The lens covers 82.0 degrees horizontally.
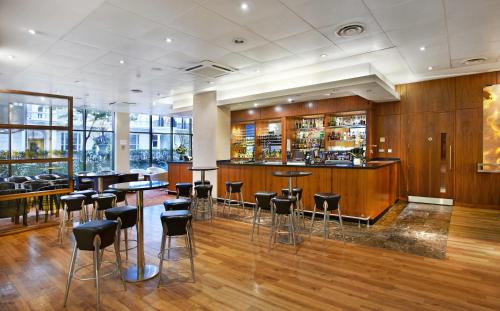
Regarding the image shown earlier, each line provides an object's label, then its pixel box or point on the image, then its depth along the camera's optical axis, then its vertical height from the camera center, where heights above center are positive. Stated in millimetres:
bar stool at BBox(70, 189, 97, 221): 4752 -699
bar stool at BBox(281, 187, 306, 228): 4999 -683
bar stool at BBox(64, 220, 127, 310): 2648 -783
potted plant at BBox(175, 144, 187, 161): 9930 +131
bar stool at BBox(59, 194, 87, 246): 4410 -764
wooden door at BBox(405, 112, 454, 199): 7094 +35
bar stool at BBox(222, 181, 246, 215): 6011 -673
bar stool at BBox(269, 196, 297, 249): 4070 -770
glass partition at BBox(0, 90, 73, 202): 5176 +271
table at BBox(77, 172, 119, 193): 5184 -428
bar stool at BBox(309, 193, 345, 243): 4299 -709
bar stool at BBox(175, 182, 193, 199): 5879 -722
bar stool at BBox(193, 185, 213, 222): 5667 -751
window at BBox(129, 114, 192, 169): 12133 +716
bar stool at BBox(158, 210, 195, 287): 3080 -765
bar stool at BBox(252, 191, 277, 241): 4438 -700
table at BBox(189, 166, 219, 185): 6098 -324
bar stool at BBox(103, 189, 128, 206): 5151 -745
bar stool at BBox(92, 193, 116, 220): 4285 -727
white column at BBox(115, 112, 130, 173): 11359 +523
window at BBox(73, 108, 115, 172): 10758 +571
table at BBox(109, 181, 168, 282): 3156 -1051
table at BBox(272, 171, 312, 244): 4438 -321
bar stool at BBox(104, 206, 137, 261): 3330 -710
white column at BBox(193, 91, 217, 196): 7934 +663
